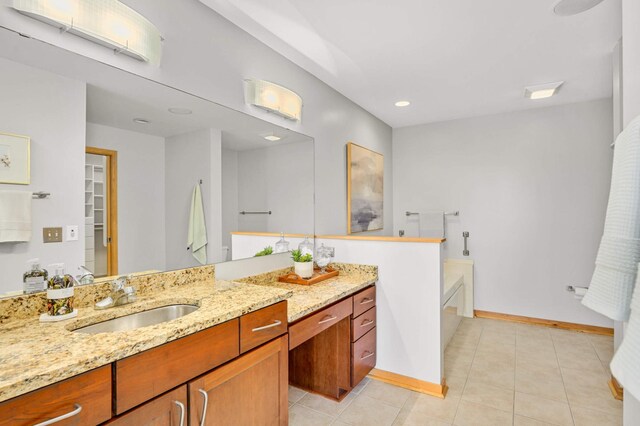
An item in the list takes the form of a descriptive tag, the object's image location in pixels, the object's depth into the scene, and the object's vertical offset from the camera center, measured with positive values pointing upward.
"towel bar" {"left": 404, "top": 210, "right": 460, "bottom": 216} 4.08 -0.03
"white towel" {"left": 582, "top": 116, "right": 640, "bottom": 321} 0.63 -0.07
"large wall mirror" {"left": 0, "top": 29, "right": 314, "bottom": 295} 1.18 +0.21
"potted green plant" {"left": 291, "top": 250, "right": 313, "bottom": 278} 2.38 -0.38
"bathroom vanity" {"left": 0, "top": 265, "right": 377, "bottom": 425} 0.81 -0.45
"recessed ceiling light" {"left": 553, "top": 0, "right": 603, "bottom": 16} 1.86 +1.17
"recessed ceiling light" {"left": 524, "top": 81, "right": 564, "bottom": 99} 3.02 +1.13
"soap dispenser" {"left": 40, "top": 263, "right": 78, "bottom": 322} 1.15 -0.31
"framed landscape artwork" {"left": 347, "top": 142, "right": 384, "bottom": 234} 3.29 +0.23
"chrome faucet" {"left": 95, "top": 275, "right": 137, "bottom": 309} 1.29 -0.34
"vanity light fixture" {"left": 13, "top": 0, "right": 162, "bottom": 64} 1.22 +0.76
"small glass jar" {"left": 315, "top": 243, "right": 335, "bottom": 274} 2.58 -0.36
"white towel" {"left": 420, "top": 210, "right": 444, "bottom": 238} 4.14 -0.17
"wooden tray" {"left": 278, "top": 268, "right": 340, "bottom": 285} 2.33 -0.49
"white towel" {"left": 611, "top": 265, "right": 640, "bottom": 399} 0.53 -0.25
